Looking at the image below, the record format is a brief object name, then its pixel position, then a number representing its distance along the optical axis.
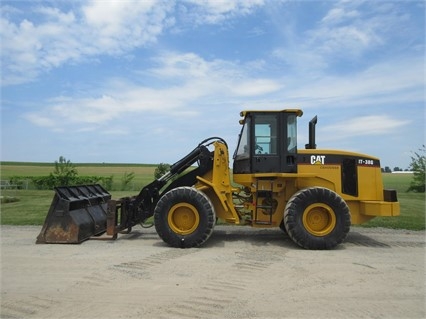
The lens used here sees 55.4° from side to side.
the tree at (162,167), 27.59
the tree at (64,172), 33.50
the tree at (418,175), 32.53
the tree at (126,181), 32.47
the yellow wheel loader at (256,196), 8.23
